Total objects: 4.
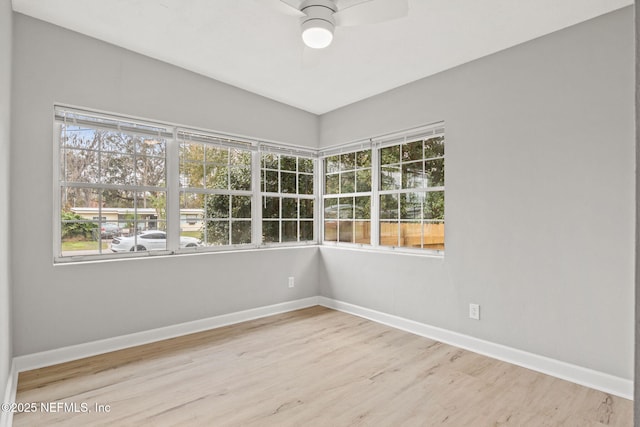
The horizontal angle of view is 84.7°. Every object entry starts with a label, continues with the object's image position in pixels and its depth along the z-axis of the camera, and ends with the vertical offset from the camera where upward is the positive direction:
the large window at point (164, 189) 3.03 +0.31
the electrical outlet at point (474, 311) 3.11 -0.84
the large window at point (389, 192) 3.58 +0.30
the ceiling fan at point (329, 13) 2.04 +1.23
